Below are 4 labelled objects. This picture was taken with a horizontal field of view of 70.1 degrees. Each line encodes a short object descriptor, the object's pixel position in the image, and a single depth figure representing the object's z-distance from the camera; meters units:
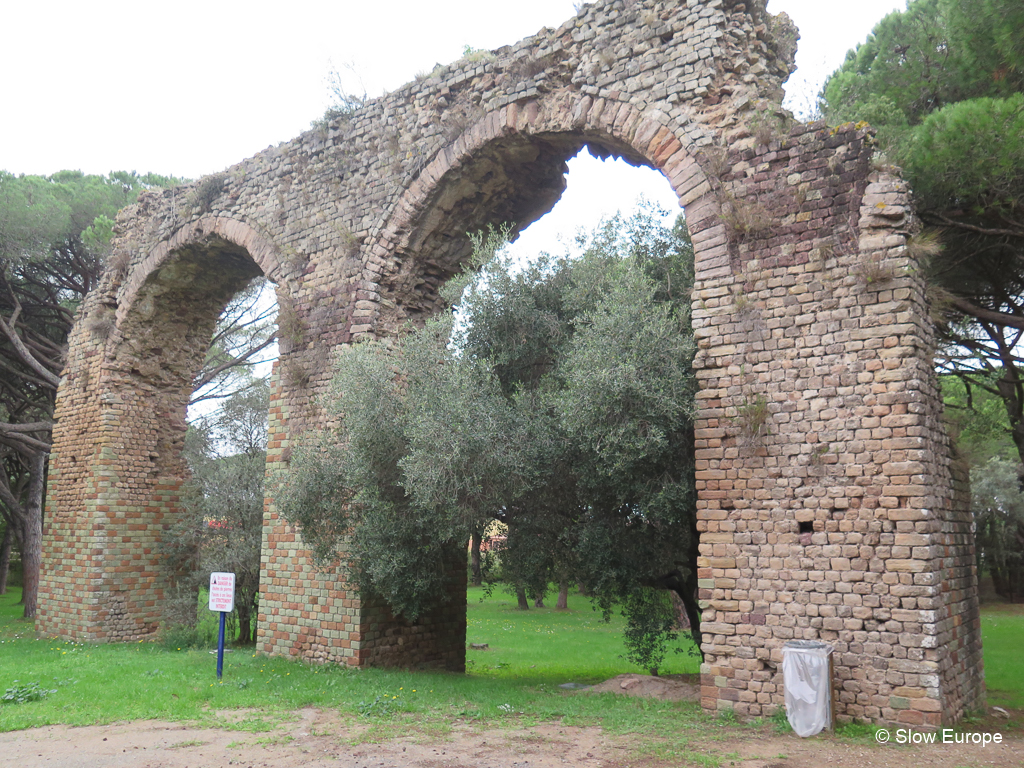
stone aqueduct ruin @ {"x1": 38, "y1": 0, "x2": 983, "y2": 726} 5.80
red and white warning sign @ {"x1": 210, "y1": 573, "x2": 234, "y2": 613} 8.02
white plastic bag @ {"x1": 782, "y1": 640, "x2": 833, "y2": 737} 5.46
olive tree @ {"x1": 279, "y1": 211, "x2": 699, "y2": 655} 6.68
